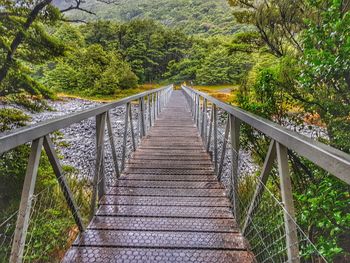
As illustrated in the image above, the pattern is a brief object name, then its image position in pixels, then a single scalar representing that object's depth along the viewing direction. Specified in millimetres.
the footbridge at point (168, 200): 1351
